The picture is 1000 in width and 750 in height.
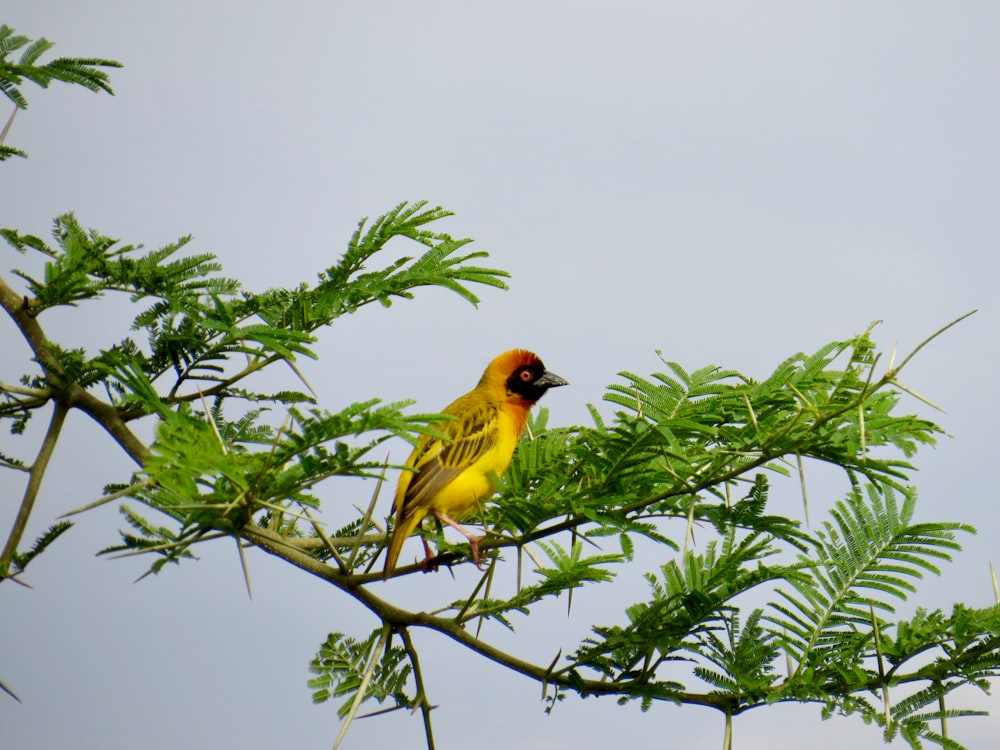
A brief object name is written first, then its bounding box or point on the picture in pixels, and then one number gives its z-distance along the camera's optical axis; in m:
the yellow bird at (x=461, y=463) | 10.49
